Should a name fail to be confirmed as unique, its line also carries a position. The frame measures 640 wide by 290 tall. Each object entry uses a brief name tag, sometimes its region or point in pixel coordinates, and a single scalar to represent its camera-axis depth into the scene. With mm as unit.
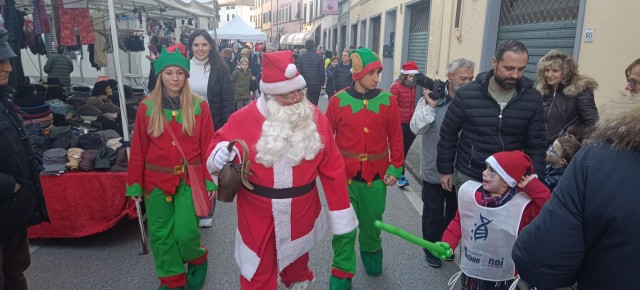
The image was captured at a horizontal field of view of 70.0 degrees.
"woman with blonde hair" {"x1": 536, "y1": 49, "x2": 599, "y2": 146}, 3994
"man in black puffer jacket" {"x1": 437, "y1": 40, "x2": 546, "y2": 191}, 2977
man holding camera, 3867
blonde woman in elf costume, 3244
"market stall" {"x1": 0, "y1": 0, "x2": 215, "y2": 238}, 4238
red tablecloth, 4227
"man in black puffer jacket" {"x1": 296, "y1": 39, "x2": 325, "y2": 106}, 11000
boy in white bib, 2479
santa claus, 2471
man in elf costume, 3498
